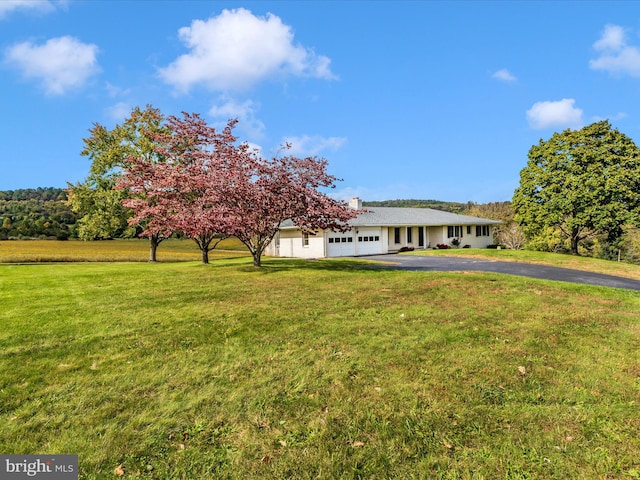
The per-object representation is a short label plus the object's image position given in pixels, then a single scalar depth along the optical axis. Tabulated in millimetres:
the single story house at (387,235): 27656
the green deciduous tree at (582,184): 27422
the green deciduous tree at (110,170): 25719
